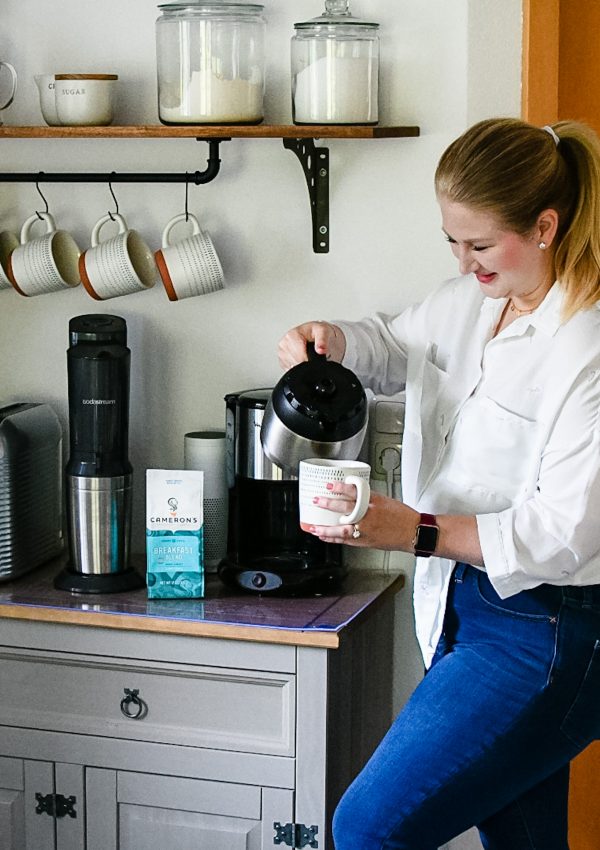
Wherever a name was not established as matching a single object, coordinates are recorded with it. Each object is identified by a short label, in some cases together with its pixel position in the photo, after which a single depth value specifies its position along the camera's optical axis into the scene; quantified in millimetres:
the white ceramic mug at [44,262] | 2453
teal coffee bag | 2262
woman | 1702
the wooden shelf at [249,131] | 2201
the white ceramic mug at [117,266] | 2402
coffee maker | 2285
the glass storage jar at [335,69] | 2227
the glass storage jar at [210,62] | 2236
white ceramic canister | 2314
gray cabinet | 2125
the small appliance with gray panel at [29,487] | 2352
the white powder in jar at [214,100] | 2234
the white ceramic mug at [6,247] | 2521
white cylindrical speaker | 2416
